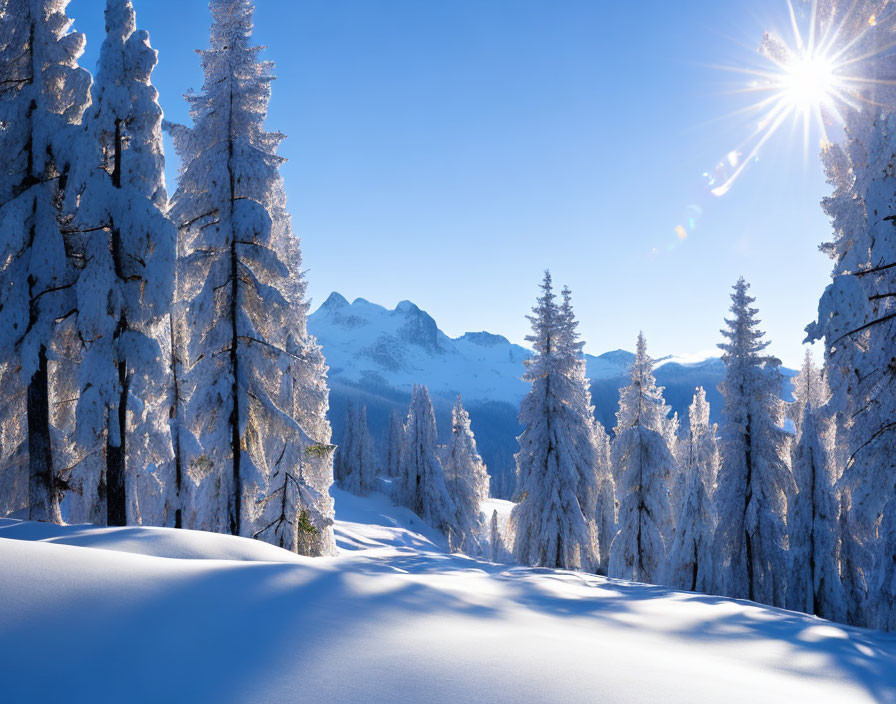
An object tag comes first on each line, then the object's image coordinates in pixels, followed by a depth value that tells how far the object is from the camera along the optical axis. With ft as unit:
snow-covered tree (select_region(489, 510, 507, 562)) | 132.98
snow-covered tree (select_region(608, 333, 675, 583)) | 74.79
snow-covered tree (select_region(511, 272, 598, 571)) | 69.05
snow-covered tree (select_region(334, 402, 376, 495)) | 168.35
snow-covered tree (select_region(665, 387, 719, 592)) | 67.62
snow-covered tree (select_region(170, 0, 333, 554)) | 40.75
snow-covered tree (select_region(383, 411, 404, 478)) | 211.41
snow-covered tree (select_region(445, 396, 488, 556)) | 143.33
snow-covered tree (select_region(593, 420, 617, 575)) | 108.47
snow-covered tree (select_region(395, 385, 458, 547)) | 141.28
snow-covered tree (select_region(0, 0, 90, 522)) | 34.73
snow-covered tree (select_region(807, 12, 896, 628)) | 26.55
